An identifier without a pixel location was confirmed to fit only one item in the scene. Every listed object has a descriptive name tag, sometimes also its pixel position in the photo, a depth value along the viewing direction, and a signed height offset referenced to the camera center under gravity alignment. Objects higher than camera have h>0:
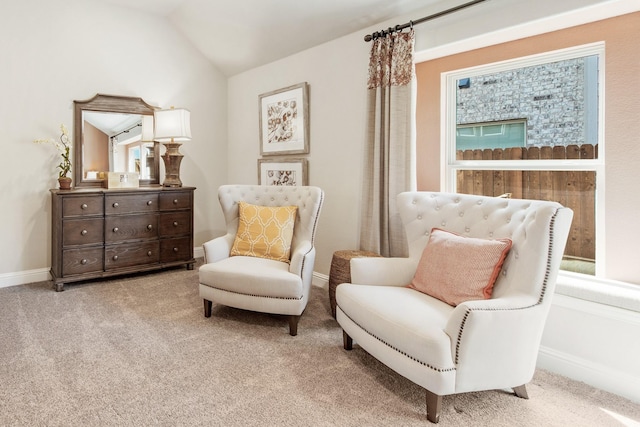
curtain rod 2.51 +1.28
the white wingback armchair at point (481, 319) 1.65 -0.52
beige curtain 2.89 +0.47
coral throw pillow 1.97 -0.32
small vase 3.66 +0.23
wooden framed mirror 4.00 +0.70
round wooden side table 2.86 -0.46
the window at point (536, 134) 2.41 +0.48
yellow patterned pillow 3.05 -0.21
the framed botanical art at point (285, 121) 3.89 +0.88
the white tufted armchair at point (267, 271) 2.61 -0.45
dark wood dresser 3.56 -0.24
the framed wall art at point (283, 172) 3.95 +0.36
